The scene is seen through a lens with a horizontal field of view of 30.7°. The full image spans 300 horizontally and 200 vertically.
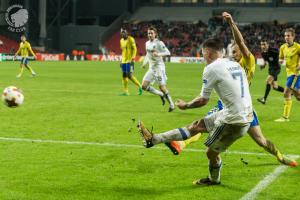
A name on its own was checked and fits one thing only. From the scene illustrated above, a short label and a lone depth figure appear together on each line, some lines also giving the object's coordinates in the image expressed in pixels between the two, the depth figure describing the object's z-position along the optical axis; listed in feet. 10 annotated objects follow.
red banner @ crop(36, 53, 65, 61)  189.28
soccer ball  29.50
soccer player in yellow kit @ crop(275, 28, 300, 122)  45.16
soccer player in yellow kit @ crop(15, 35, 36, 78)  101.19
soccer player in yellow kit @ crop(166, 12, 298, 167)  24.70
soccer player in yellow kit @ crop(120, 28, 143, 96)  67.92
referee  56.95
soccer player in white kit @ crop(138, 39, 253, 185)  21.94
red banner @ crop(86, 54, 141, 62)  195.65
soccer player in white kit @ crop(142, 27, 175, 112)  55.84
